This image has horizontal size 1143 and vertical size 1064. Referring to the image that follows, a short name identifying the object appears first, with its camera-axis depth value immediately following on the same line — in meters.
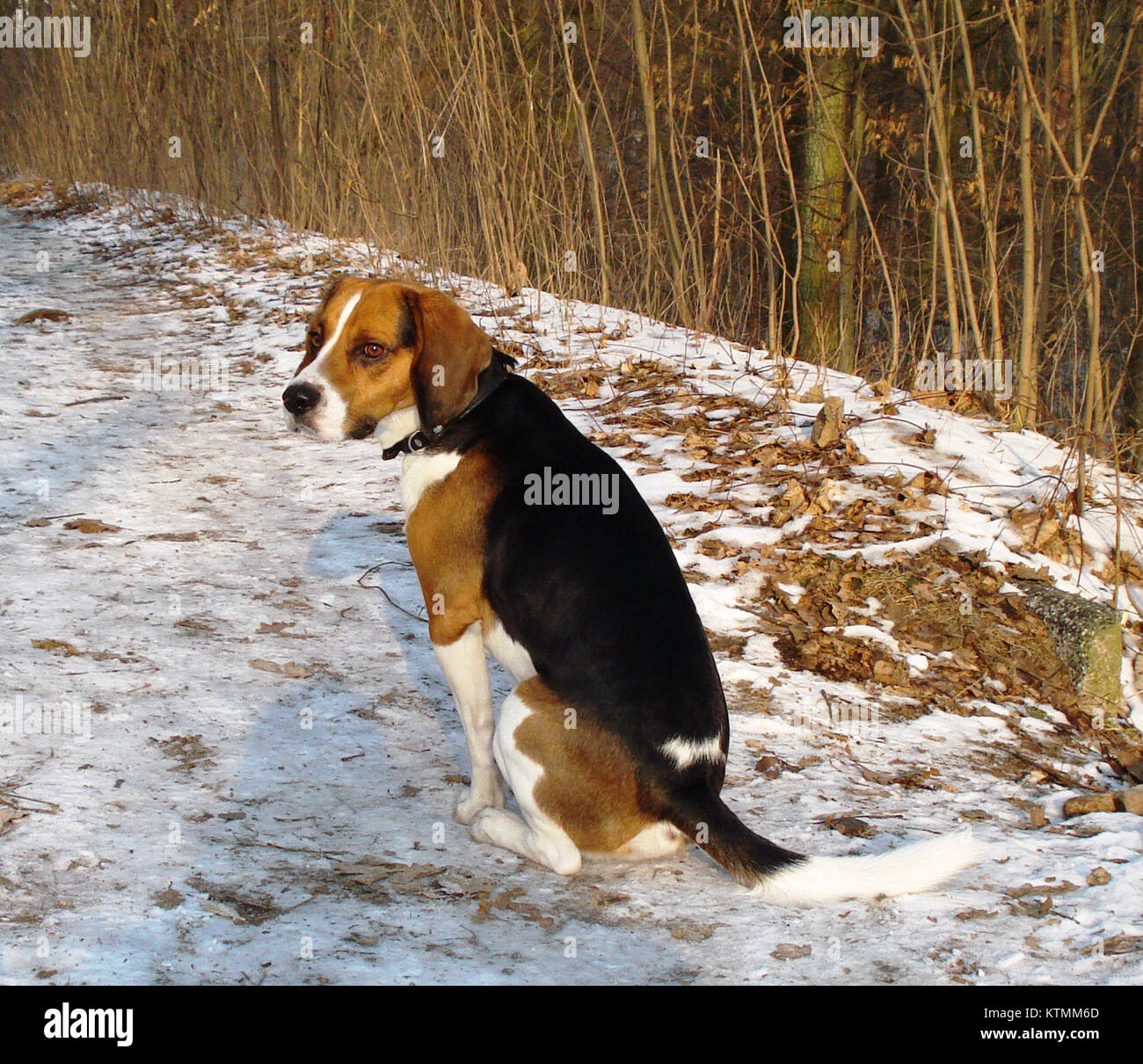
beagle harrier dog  2.97
